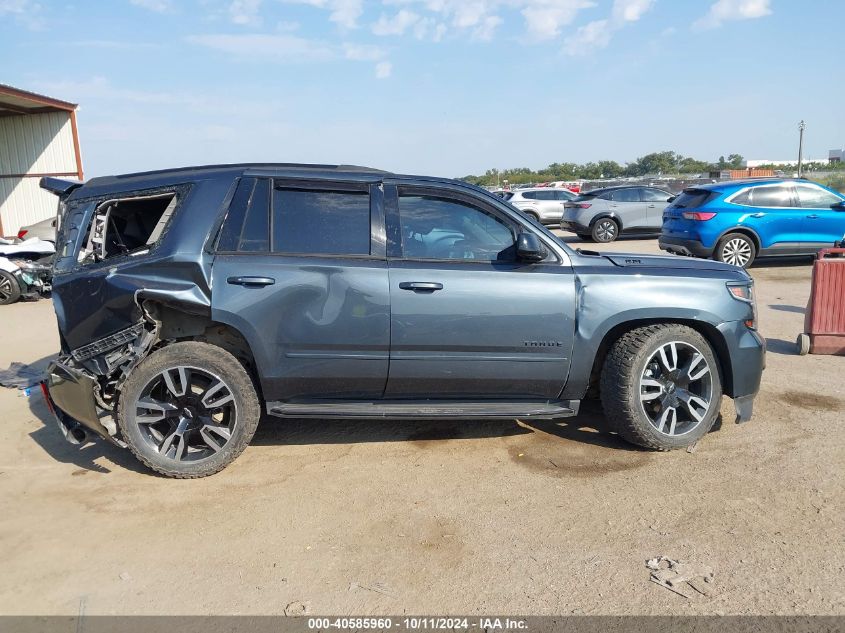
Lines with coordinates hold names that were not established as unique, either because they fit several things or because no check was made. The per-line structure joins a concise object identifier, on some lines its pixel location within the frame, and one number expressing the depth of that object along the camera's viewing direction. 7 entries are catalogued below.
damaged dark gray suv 4.11
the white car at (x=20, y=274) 10.66
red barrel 6.64
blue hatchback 11.98
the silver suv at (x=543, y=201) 22.62
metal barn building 20.83
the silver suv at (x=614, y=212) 17.98
